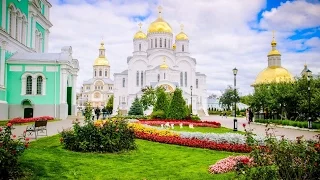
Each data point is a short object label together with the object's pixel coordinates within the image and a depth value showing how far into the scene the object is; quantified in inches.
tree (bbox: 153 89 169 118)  1217.1
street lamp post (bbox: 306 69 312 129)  911.0
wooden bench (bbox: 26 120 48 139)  575.9
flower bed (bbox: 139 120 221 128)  943.7
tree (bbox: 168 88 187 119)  1123.9
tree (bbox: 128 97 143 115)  1545.3
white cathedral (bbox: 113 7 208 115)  2429.9
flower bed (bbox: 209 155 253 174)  333.1
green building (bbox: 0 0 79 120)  1165.7
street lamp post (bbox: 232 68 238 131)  906.7
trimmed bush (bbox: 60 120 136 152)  426.0
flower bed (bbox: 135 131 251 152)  483.6
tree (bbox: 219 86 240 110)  3100.4
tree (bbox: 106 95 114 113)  2869.1
